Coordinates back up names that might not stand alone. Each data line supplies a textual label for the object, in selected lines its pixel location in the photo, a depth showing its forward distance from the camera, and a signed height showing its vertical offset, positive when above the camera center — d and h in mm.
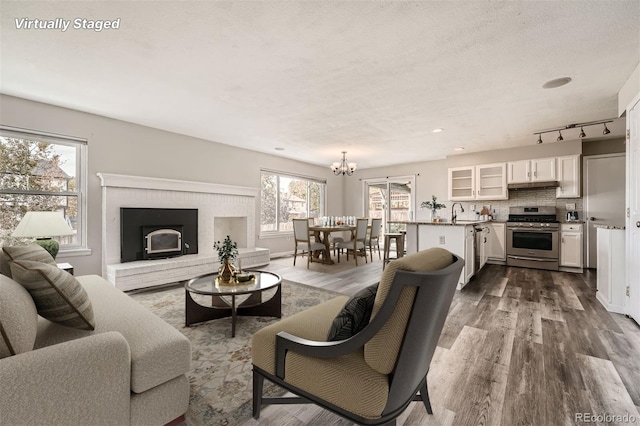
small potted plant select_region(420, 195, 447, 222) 5024 +125
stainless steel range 5180 -484
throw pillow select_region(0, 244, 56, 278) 1618 -258
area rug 1536 -1089
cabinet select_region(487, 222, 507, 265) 5676 -616
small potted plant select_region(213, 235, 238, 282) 2727 -478
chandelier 5895 +975
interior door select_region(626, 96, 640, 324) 2634 +1
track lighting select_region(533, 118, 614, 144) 4129 +1369
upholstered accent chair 1021 -592
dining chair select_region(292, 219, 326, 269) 5598 -498
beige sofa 907 -626
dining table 5648 -362
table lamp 2668 -147
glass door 7535 +375
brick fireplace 3861 -145
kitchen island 3932 -380
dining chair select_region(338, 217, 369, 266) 5795 -534
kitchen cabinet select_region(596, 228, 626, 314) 2980 -630
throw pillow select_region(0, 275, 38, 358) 943 -399
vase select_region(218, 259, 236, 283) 2721 -585
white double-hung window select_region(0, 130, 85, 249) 3346 +419
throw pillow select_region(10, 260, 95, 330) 1264 -380
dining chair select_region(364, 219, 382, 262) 6391 -435
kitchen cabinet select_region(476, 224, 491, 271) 4723 -567
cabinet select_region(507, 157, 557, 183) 5359 +849
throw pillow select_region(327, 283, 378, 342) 1159 -438
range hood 5343 +559
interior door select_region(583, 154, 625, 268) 5125 +349
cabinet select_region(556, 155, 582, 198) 5145 +704
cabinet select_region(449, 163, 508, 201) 5895 +679
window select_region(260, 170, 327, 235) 6495 +343
